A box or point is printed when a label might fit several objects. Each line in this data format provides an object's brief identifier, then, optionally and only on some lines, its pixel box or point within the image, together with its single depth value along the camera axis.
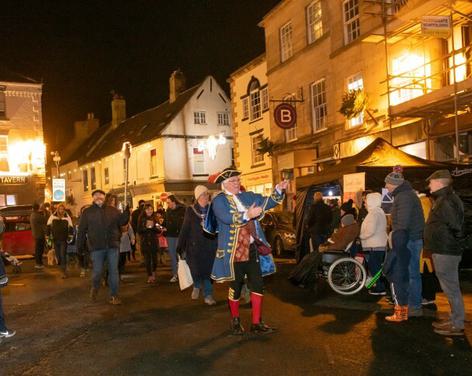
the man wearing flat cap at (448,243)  6.16
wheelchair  9.17
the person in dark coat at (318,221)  12.45
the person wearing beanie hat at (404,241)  6.89
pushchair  7.42
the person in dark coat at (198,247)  8.91
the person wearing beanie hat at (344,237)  9.38
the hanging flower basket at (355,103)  17.75
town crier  6.53
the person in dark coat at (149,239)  11.80
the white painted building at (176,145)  37.38
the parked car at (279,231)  16.53
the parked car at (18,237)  17.70
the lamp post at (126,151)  14.24
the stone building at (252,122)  27.81
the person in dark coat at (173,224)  11.38
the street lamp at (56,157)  32.31
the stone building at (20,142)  34.66
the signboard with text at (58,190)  25.48
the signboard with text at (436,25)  12.70
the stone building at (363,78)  14.22
